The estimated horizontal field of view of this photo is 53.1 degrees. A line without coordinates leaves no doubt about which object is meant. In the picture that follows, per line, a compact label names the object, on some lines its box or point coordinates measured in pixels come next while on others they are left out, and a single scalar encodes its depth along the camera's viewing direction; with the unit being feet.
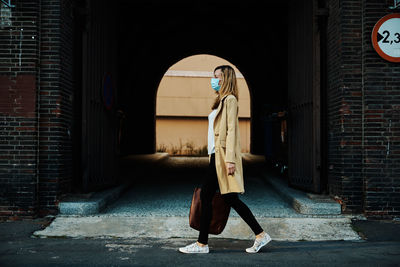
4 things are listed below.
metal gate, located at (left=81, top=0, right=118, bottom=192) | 20.20
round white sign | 18.58
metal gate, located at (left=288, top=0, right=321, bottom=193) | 20.44
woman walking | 13.06
